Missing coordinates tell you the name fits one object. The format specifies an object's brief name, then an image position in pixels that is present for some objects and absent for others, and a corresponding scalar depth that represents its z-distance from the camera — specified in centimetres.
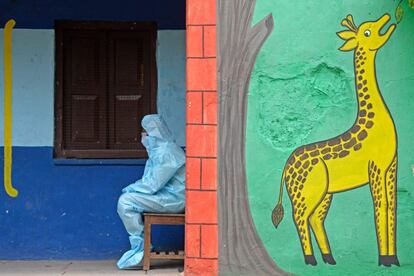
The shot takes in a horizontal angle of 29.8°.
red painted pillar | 721
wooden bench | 781
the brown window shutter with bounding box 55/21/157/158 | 876
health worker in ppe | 785
